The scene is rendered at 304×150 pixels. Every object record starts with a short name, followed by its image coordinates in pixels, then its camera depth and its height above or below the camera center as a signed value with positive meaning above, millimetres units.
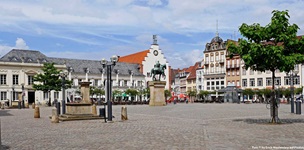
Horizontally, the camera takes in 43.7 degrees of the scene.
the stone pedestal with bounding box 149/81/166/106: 47969 -782
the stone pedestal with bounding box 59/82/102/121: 23297 -1582
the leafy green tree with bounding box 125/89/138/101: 80425 -1086
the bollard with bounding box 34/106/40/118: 26672 -1831
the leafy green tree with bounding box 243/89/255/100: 78938 -1096
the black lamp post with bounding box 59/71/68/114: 28567 +350
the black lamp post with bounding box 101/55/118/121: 21312 +171
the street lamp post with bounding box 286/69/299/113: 27812 -704
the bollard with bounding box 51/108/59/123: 21239 -1687
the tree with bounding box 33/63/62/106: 58625 +1235
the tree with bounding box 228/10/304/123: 17625 +1948
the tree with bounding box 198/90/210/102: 90931 -1509
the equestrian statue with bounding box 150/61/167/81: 52294 +2337
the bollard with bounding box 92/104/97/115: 26400 -1615
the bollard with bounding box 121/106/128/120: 22556 -1618
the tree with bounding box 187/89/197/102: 95088 -1568
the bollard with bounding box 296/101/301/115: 27047 -1454
